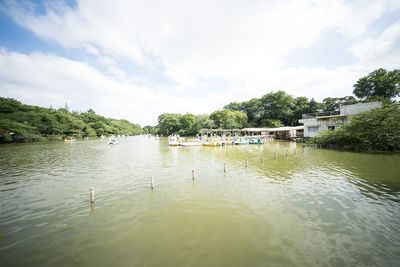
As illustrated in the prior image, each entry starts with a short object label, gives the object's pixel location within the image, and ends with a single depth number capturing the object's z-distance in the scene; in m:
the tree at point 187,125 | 85.03
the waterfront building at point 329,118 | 35.78
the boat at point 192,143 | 42.89
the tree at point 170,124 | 93.62
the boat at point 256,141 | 45.62
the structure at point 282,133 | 53.67
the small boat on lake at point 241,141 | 47.06
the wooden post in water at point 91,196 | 10.83
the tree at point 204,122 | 75.96
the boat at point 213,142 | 42.36
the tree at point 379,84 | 52.12
